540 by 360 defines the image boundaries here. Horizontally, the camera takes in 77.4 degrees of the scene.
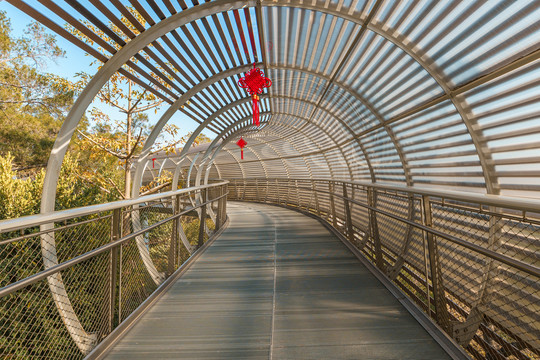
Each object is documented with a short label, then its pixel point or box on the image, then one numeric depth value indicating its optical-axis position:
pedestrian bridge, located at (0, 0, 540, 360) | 2.61
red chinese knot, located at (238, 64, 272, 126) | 7.05
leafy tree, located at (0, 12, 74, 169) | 10.93
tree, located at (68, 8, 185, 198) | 11.88
